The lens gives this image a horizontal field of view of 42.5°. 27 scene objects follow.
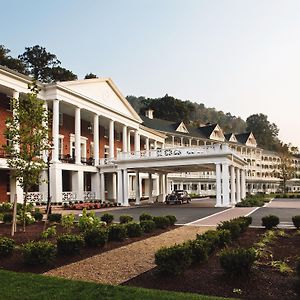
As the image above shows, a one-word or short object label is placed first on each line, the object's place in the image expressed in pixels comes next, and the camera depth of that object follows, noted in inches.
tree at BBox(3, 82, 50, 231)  589.9
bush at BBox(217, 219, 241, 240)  501.5
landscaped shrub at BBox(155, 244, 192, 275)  320.2
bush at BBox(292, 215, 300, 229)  617.0
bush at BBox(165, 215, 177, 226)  691.9
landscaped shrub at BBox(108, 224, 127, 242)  513.3
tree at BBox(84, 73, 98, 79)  3009.4
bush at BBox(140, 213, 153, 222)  691.4
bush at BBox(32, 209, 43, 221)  765.9
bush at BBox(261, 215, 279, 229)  618.2
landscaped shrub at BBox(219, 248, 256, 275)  308.5
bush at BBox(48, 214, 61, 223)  724.7
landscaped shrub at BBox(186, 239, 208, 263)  363.3
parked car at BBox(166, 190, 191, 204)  1568.7
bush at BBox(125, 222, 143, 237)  552.4
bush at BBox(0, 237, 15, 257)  401.7
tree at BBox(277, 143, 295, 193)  2856.8
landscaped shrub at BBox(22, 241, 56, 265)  370.9
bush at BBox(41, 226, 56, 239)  506.7
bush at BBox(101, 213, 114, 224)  706.2
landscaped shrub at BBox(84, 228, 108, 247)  458.9
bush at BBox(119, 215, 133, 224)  676.1
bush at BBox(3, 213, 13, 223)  704.4
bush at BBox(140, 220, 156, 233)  597.3
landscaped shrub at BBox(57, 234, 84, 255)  412.6
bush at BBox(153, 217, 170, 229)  649.0
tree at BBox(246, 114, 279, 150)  5556.1
